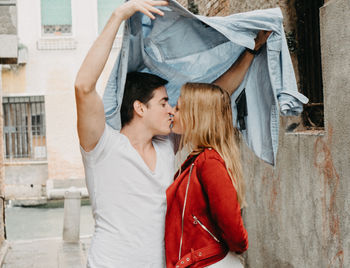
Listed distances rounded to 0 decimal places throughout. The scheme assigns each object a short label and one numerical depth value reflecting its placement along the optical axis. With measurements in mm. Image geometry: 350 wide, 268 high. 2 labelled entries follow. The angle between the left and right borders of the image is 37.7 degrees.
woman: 2221
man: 2225
